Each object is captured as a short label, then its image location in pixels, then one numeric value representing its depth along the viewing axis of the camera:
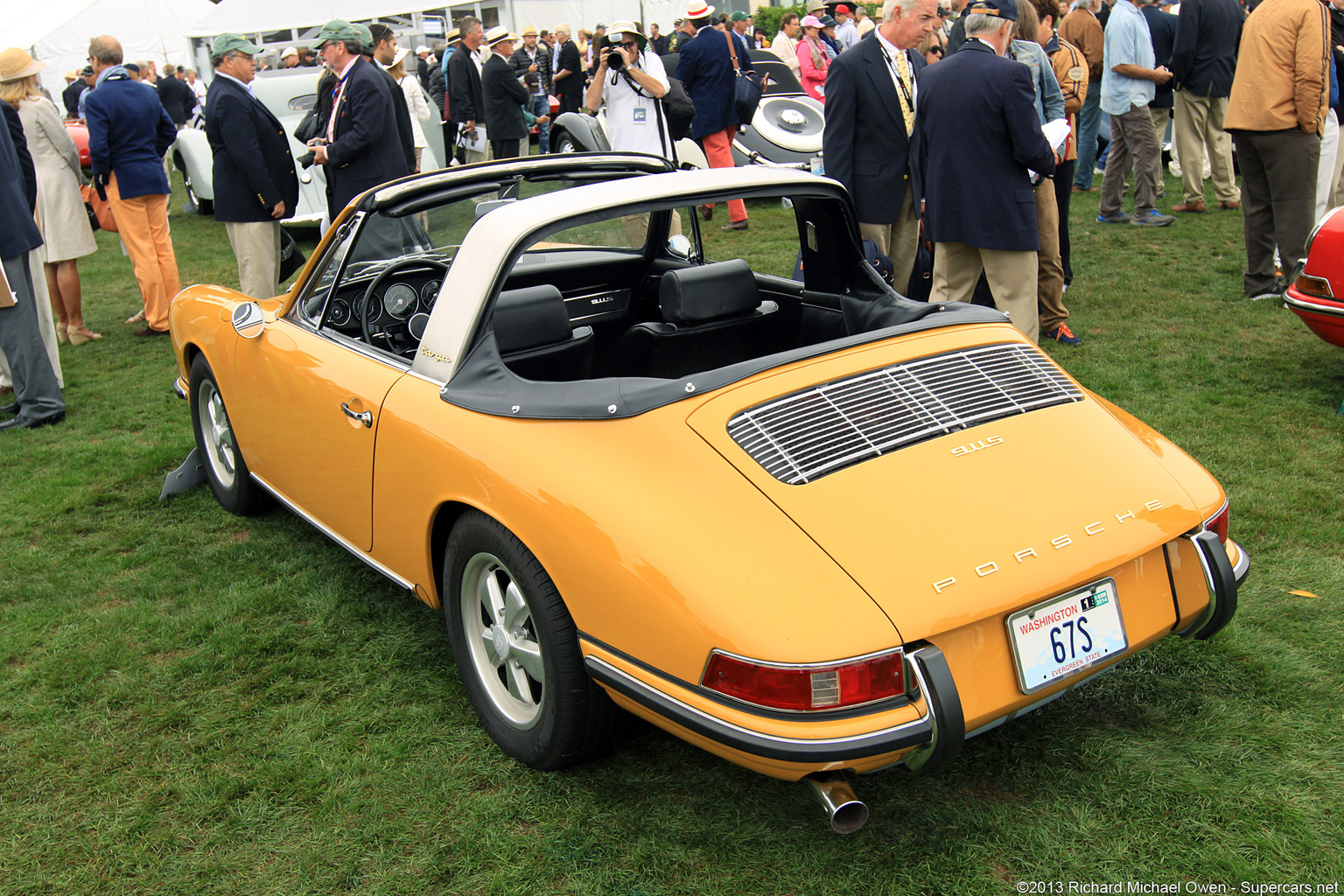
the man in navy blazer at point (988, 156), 5.23
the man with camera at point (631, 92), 8.75
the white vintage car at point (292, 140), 11.26
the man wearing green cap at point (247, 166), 6.92
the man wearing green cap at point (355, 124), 6.73
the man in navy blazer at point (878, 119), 5.96
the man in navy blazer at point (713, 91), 10.55
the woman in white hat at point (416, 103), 10.95
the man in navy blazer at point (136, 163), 7.56
